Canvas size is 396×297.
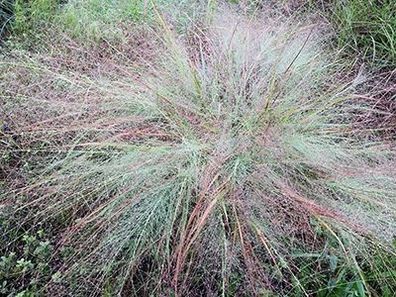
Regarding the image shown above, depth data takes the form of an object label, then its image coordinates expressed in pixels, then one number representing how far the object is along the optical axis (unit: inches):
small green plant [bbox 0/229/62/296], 57.3
